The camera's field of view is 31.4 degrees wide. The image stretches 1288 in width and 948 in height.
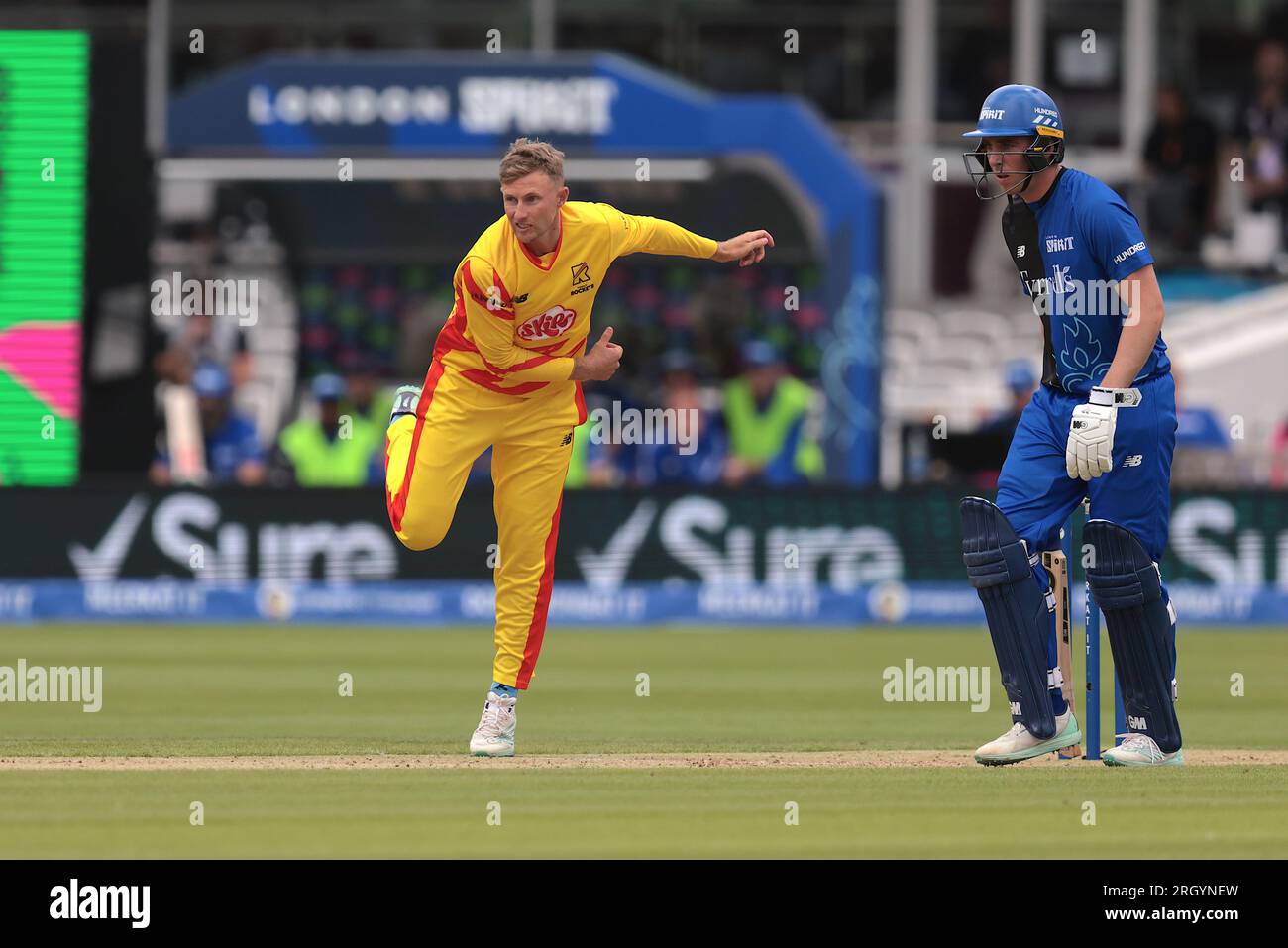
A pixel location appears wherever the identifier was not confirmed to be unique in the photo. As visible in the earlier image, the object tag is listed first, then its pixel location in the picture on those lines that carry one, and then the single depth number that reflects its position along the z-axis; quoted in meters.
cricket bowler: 8.92
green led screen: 18.84
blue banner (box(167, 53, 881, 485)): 20.45
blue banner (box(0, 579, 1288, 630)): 17.23
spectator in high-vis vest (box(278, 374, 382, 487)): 18.83
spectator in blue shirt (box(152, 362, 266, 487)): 18.92
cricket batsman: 8.62
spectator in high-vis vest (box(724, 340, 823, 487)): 18.86
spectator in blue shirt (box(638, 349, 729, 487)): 18.94
